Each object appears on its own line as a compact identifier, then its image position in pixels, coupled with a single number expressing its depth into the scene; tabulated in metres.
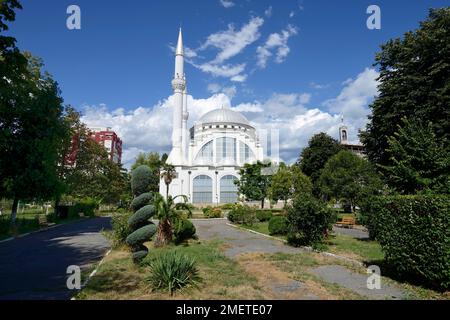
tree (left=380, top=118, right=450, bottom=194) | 10.87
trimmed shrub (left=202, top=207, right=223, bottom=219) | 36.42
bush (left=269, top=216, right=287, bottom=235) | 17.97
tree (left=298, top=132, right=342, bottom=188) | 42.47
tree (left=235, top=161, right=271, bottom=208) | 46.06
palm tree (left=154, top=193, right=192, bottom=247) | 13.17
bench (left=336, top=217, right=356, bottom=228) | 22.84
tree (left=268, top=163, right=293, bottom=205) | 37.66
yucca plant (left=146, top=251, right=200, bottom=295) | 6.97
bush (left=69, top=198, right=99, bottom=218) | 35.28
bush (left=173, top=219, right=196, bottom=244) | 14.35
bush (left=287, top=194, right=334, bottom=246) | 13.18
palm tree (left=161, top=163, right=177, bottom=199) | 38.91
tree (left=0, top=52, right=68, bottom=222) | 18.61
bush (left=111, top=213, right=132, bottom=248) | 13.19
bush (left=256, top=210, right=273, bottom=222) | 29.12
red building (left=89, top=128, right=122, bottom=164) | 100.84
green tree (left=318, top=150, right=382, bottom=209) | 18.97
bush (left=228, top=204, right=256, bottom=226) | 25.48
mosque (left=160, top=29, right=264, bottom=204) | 63.28
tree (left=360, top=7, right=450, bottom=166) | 19.80
